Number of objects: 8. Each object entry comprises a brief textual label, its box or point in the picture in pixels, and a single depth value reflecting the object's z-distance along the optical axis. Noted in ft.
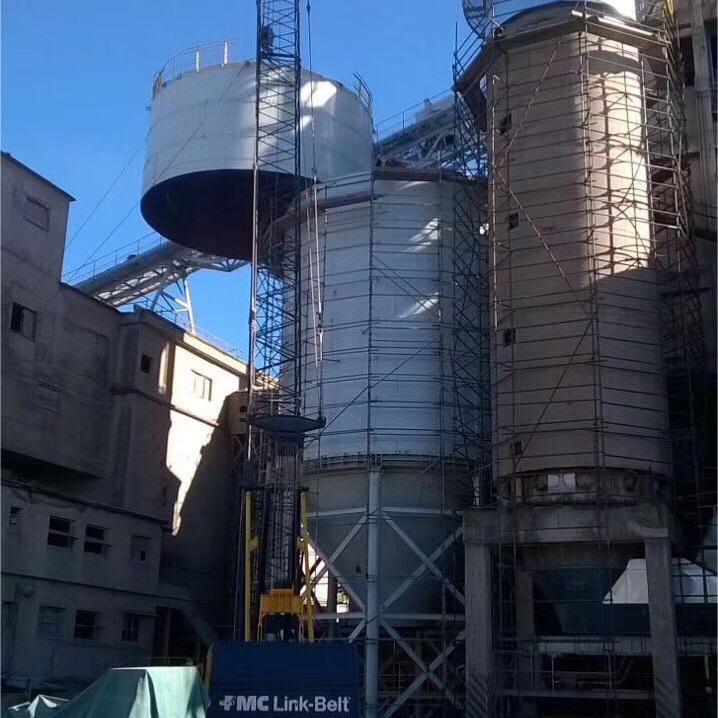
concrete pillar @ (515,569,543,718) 91.50
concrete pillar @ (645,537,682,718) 83.76
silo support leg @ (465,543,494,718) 88.94
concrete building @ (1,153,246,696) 109.91
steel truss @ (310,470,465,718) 101.19
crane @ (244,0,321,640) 102.89
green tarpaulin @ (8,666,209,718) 55.01
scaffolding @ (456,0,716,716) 91.45
